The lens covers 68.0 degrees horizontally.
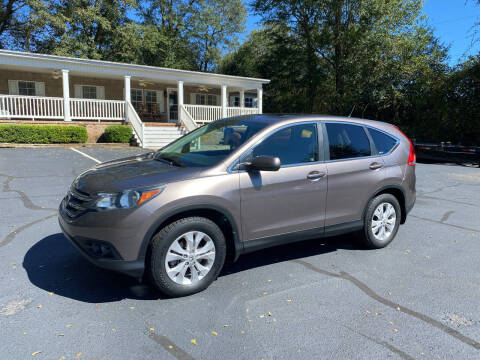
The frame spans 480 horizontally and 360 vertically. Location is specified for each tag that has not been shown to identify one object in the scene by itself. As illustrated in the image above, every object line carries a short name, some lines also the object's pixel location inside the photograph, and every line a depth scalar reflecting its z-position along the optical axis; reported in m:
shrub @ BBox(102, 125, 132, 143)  16.41
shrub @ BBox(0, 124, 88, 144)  14.01
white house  16.28
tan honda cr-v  3.05
